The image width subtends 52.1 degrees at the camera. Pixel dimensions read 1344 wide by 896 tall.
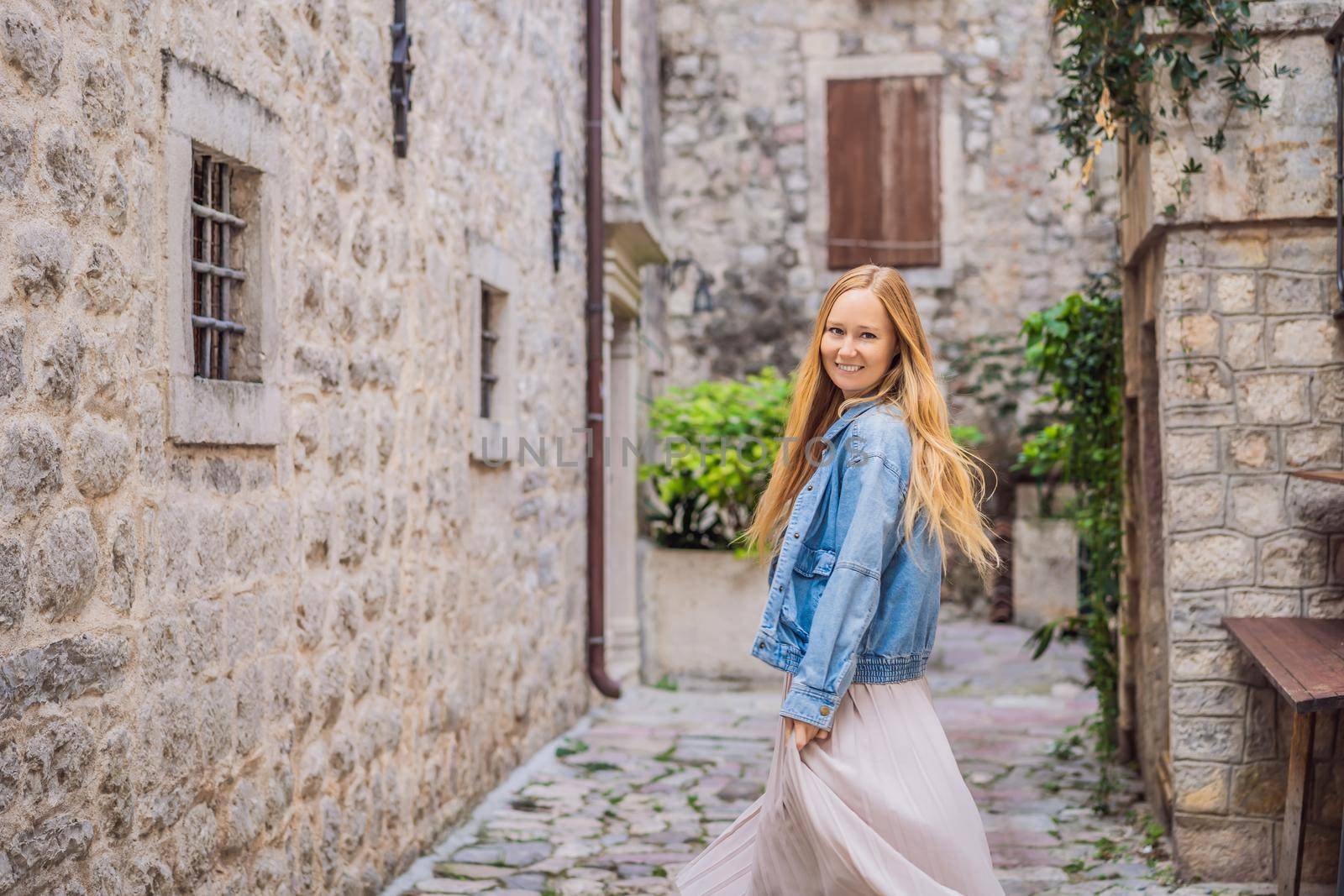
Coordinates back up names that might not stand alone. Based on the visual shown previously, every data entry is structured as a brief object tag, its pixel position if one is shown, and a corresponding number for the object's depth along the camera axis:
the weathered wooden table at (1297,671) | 3.15
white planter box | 8.23
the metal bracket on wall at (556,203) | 6.48
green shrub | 8.19
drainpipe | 7.19
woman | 2.57
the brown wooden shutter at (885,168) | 10.81
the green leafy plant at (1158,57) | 4.07
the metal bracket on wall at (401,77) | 4.29
